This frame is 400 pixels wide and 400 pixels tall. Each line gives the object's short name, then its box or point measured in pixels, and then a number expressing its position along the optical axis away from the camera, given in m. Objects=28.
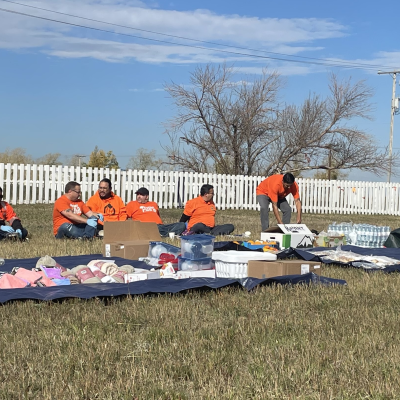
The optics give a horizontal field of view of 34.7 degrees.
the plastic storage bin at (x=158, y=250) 8.66
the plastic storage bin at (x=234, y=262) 7.56
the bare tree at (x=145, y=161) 62.22
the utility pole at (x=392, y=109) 43.86
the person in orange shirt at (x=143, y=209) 12.61
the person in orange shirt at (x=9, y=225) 11.59
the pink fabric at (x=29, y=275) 6.62
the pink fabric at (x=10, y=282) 6.38
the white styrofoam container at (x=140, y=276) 6.84
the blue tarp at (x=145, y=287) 5.93
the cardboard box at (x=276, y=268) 7.25
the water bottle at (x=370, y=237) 11.76
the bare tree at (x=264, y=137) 35.84
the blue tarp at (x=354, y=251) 8.61
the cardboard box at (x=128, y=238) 9.25
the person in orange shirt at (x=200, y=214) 12.96
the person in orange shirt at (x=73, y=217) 11.96
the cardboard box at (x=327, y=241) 11.21
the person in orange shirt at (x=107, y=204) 12.38
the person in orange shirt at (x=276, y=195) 13.31
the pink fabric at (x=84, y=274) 6.91
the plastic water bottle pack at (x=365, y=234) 11.77
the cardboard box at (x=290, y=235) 10.79
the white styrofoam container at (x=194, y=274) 7.19
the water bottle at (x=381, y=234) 11.82
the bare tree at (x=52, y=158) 62.25
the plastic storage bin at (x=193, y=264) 7.68
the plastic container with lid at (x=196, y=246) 7.80
